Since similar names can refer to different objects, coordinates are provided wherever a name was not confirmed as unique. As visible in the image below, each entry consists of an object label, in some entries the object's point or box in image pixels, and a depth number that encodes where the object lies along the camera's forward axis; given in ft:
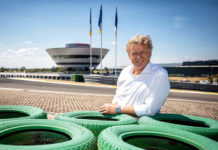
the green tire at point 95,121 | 7.14
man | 7.97
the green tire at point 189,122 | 6.89
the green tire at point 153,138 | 5.47
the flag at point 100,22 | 119.76
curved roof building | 256.87
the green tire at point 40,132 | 5.94
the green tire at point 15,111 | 9.67
